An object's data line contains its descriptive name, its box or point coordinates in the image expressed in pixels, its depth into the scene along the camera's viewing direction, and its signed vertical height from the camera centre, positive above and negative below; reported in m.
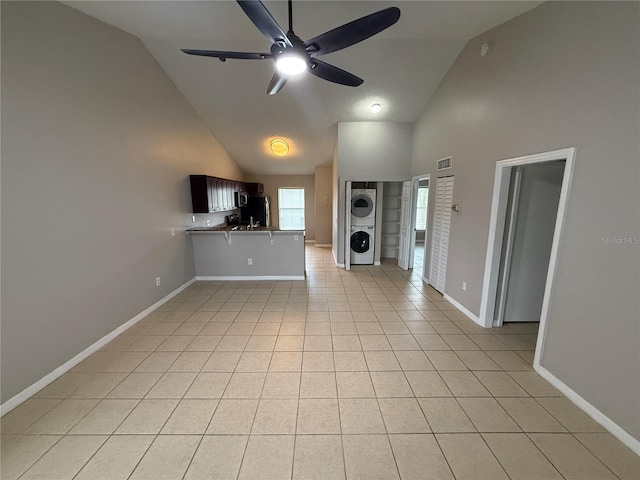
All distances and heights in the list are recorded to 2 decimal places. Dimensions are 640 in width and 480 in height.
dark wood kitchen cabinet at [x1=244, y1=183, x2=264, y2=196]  7.12 +0.48
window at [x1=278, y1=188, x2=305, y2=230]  8.18 -0.08
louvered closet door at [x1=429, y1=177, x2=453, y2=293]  3.68 -0.41
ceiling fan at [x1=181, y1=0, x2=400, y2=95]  1.56 +1.16
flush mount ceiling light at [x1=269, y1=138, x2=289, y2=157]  5.61 +1.36
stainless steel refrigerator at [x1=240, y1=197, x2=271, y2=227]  7.27 -0.16
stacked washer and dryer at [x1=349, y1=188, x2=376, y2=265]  5.45 -0.45
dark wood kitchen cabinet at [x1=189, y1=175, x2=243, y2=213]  4.34 +0.20
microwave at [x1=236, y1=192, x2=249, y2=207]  6.10 +0.14
